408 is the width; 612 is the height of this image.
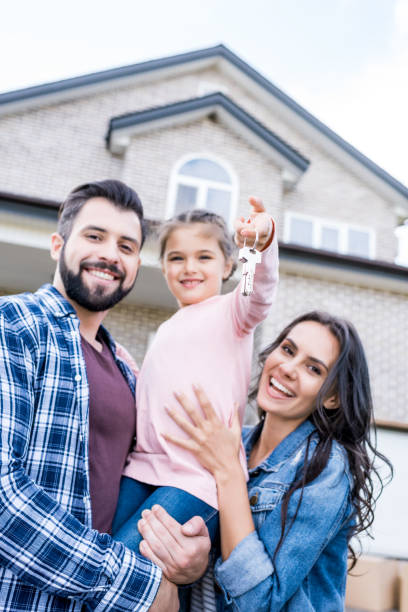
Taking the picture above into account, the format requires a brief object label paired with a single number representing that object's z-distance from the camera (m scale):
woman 0.76
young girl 0.81
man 0.66
